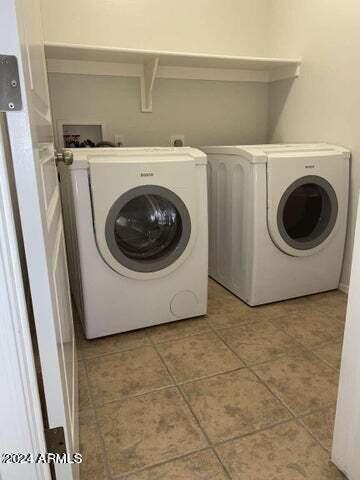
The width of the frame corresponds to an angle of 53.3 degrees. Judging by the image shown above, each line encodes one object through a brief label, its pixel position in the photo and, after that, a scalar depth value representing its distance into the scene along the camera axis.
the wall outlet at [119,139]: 2.41
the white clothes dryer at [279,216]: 1.90
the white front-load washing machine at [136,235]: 1.59
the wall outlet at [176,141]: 2.54
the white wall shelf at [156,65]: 2.04
